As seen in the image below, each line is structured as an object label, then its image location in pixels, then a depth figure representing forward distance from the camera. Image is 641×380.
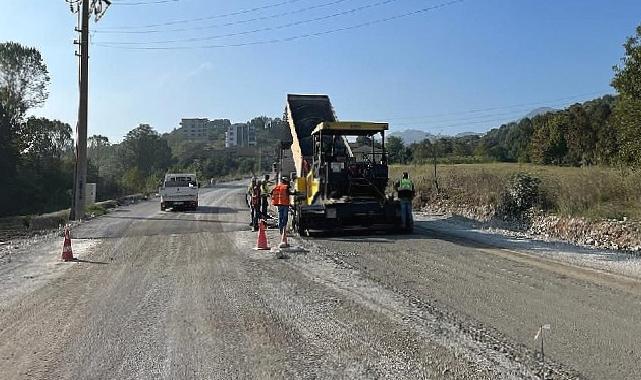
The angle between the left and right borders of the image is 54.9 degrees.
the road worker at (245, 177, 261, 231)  19.47
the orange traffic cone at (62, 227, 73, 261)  13.56
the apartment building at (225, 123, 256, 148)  170.62
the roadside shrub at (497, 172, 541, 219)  18.94
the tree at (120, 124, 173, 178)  100.56
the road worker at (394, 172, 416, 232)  17.06
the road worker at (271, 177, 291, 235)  16.12
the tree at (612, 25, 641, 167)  17.92
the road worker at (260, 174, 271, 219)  19.83
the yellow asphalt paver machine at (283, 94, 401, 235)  16.75
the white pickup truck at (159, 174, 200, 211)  31.89
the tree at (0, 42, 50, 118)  61.56
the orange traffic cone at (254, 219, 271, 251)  14.47
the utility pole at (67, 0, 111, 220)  26.86
